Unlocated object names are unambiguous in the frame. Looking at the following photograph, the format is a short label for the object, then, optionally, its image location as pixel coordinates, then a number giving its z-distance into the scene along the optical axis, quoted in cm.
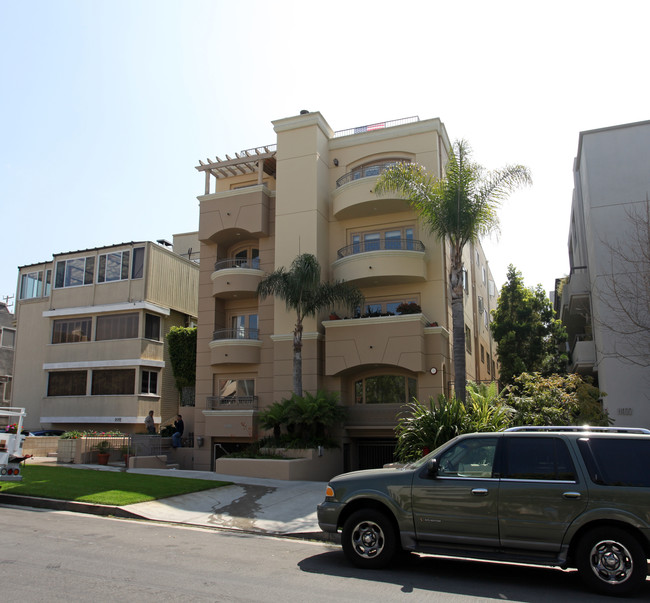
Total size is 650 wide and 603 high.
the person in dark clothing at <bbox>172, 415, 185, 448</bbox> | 2572
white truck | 1289
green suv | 676
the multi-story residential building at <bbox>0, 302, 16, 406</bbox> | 3981
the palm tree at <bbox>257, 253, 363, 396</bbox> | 2253
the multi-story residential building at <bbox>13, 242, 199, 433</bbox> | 3122
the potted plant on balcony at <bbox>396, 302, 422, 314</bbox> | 2261
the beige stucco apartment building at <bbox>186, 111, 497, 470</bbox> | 2292
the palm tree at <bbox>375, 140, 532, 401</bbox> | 1856
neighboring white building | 2017
